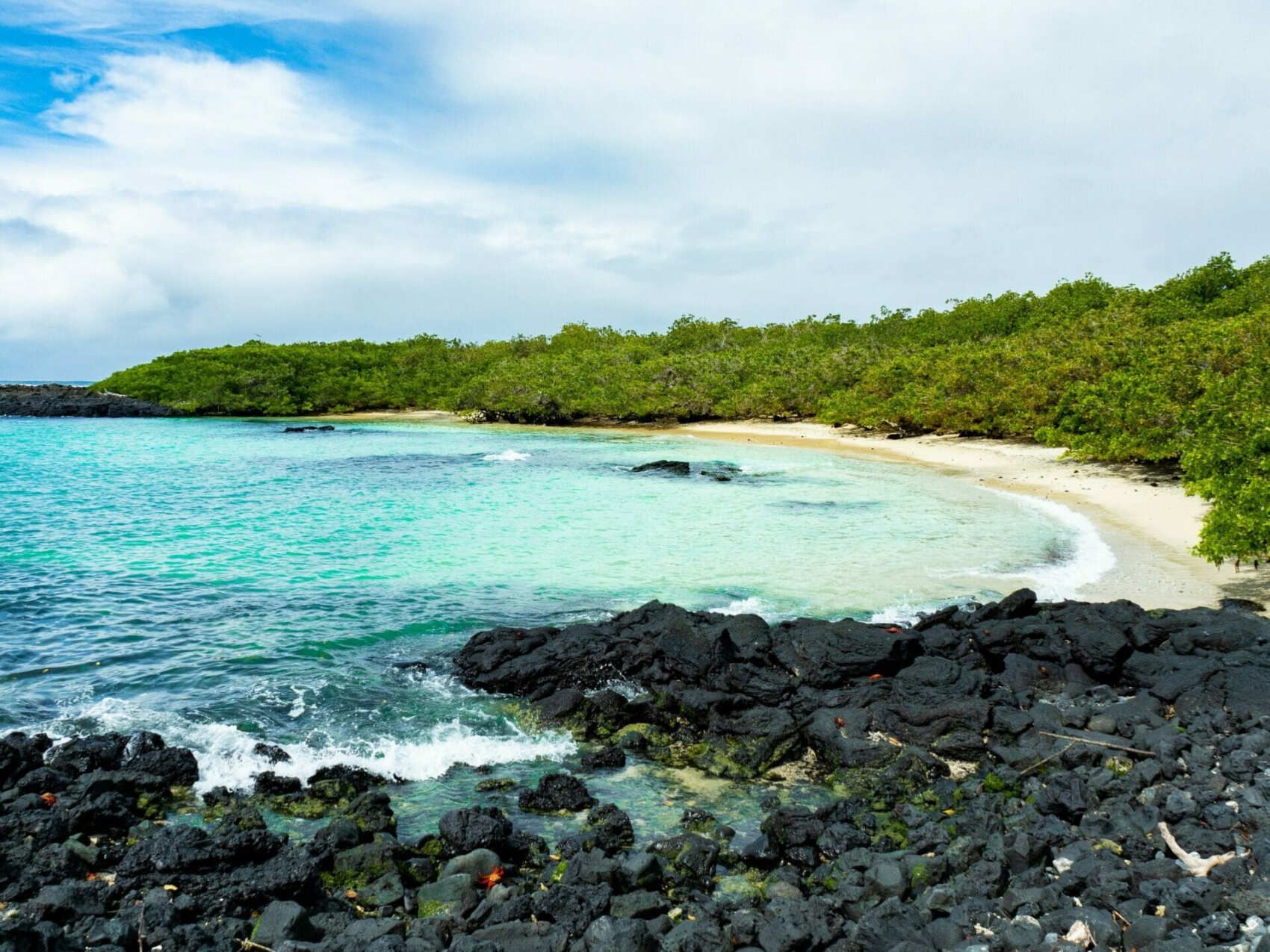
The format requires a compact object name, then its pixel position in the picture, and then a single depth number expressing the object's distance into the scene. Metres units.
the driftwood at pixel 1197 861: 5.14
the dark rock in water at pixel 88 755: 7.20
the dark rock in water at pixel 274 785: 7.19
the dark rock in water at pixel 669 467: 28.98
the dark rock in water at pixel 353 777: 7.29
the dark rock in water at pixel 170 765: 7.21
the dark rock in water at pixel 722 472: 27.65
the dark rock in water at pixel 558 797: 6.92
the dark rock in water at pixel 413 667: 10.08
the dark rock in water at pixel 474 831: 6.07
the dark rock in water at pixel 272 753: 7.68
